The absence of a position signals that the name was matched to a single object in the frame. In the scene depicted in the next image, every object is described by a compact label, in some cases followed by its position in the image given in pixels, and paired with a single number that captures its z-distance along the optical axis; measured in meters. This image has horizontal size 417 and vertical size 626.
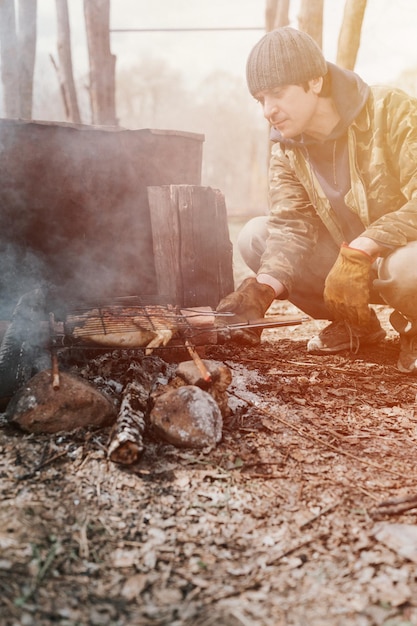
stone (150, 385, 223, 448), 2.12
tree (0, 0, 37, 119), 7.79
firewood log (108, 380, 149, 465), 1.95
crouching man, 2.83
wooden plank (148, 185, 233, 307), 3.36
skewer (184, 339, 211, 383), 2.26
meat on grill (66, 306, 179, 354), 2.44
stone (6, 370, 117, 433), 2.13
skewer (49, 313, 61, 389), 2.15
